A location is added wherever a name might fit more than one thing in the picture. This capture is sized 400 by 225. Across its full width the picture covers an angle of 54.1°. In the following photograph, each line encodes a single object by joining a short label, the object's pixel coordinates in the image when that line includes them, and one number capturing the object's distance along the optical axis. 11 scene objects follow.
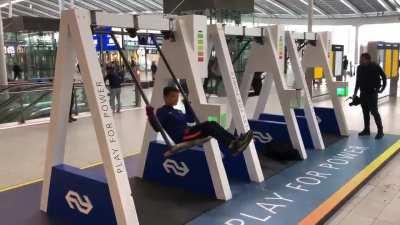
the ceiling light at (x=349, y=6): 27.15
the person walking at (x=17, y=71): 17.52
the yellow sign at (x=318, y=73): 12.12
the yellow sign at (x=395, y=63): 12.76
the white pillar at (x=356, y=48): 31.90
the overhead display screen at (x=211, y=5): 14.87
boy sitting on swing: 4.03
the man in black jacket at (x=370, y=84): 6.80
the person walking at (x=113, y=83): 10.66
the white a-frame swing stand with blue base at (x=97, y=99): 3.27
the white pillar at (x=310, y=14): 12.06
